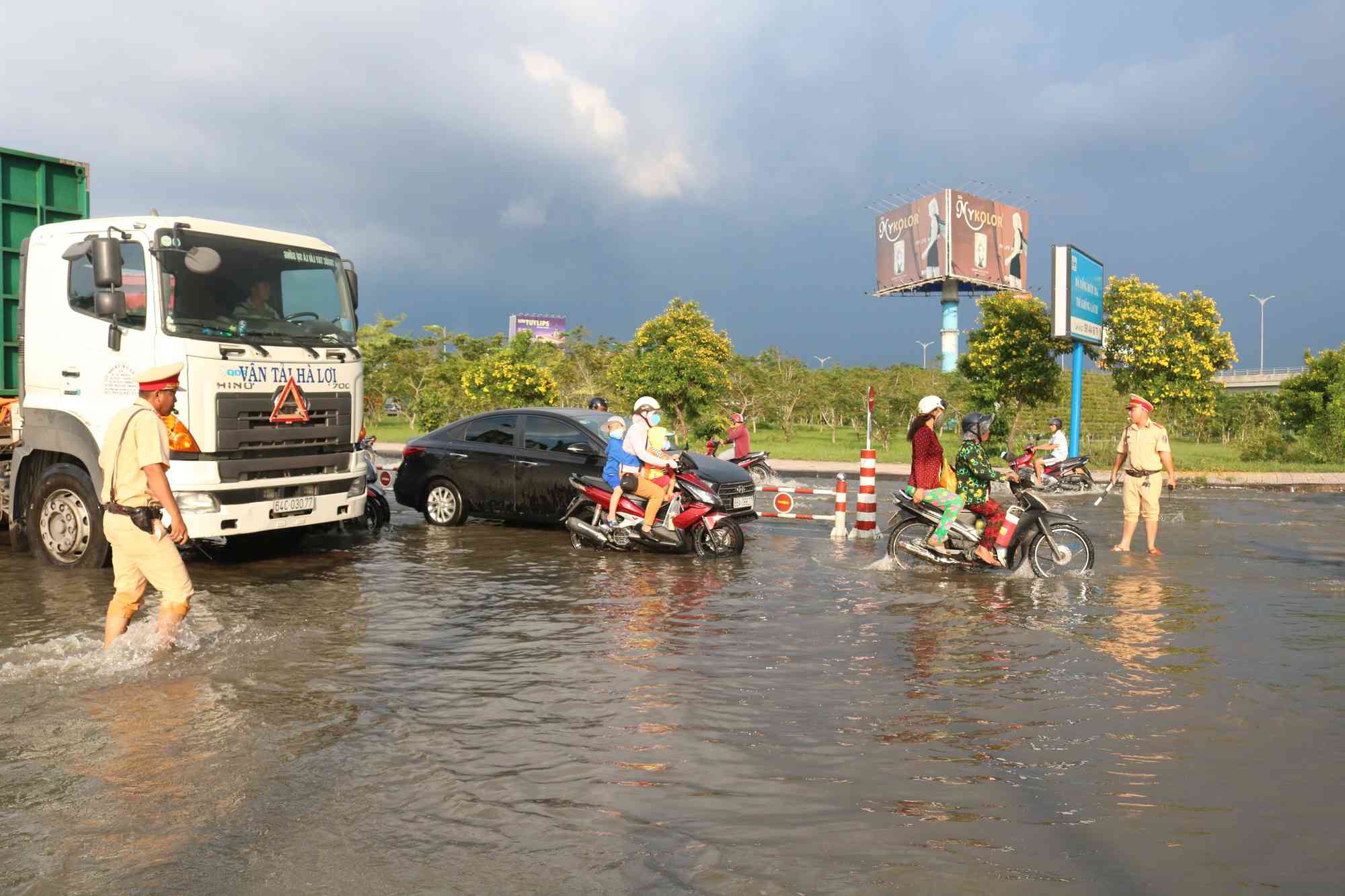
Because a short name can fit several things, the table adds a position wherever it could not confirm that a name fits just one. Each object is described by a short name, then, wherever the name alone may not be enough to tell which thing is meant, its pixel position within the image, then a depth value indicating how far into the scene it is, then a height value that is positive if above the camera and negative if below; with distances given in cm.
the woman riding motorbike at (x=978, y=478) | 1100 -35
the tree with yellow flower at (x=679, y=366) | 4266 +286
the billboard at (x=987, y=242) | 8706 +1602
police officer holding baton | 1268 -27
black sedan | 1436 -37
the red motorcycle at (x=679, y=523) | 1255 -94
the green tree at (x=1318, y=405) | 3466 +144
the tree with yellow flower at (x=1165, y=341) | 4006 +371
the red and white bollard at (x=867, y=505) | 1405 -82
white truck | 989 +61
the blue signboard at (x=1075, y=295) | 3034 +414
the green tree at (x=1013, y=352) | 4009 +329
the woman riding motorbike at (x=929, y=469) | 1112 -27
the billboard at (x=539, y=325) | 14877 +1543
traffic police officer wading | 656 -43
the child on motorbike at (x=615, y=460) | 1272 -24
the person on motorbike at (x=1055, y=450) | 2302 -14
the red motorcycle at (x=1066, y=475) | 2342 -69
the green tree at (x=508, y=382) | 4294 +216
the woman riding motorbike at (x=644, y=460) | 1248 -23
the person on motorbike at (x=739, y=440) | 2172 +1
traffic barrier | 1444 -89
